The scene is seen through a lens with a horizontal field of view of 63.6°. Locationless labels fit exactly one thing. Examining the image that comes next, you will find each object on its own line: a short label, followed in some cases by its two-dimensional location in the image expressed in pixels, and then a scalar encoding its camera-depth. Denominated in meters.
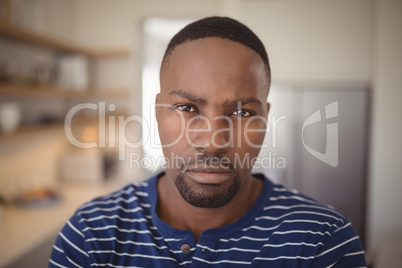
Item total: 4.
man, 0.86
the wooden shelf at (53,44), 2.05
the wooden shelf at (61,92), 2.05
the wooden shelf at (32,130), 2.04
